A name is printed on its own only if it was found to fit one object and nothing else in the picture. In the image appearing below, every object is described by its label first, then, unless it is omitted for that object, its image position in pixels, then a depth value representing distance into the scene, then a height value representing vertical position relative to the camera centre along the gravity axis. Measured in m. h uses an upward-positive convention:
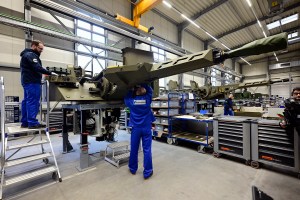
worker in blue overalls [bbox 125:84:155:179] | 2.55 -0.37
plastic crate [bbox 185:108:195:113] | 5.29 -0.39
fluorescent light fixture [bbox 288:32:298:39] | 10.13 +4.39
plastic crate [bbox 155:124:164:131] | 4.79 -0.91
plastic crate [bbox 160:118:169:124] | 4.61 -0.66
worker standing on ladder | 2.55 +0.32
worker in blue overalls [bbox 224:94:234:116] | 6.25 -0.29
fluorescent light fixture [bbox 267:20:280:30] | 8.14 +4.20
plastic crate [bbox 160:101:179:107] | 4.60 -0.12
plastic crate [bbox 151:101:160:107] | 4.95 -0.15
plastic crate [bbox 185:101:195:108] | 5.28 -0.17
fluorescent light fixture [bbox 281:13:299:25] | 7.58 +4.17
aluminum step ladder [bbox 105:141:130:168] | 3.06 -1.25
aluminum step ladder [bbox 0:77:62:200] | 2.08 -0.89
